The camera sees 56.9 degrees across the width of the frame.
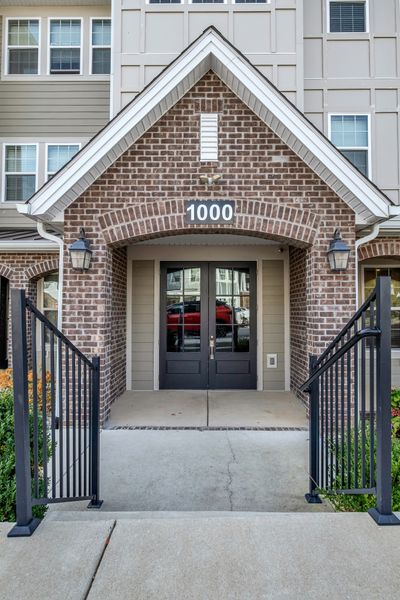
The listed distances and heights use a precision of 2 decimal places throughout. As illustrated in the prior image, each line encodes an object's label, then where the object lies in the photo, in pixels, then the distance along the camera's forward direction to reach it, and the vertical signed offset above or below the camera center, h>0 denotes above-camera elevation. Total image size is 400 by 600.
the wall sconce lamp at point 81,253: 4.99 +0.77
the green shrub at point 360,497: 2.73 -1.42
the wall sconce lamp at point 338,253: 5.07 +0.78
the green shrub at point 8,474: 2.47 -1.13
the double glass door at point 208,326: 7.40 -0.33
